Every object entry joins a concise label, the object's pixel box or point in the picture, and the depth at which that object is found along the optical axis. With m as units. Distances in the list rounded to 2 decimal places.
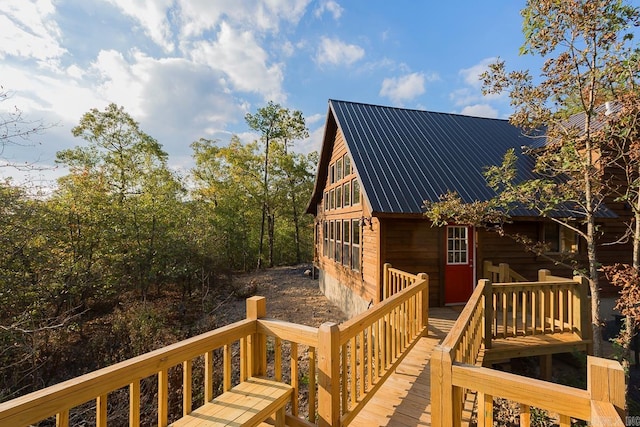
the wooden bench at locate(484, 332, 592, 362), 4.46
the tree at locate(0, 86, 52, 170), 4.51
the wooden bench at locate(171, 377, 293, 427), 1.95
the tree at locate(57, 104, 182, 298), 8.65
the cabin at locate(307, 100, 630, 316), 7.10
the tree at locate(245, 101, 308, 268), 19.58
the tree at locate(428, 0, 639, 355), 3.77
